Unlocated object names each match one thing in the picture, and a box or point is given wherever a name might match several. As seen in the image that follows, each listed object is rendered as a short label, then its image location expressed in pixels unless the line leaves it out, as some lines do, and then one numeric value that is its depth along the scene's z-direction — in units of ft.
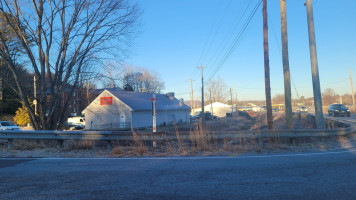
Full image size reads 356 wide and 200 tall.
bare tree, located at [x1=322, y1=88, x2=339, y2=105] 268.11
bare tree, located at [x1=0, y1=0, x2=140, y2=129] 41.39
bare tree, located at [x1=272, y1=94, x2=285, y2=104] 417.49
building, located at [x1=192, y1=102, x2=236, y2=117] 248.32
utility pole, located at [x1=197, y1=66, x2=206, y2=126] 134.10
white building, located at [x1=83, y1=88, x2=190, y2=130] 113.39
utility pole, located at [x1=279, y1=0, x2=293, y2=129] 39.55
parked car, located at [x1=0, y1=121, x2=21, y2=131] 84.20
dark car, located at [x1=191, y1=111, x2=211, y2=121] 175.69
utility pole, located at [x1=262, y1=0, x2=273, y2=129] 43.82
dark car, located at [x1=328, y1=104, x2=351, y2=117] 106.42
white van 138.21
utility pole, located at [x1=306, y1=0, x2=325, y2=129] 39.04
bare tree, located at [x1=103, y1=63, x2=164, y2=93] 202.08
